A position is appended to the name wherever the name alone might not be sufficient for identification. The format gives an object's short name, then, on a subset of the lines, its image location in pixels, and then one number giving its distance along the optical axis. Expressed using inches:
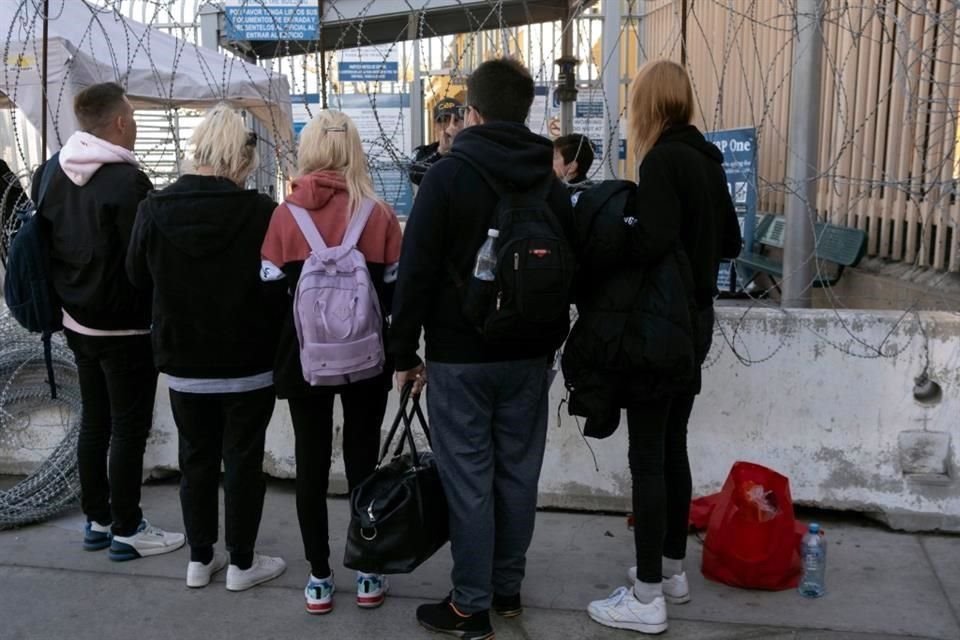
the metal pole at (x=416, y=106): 335.6
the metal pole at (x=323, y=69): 167.0
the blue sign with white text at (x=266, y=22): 257.4
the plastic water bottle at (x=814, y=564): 135.0
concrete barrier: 155.3
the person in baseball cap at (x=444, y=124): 220.5
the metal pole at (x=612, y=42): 268.4
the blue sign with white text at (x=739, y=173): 322.3
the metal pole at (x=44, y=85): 167.2
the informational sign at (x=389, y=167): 171.0
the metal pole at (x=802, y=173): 168.1
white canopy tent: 259.6
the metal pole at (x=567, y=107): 333.3
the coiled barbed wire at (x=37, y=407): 165.6
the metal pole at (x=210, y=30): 367.1
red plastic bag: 135.0
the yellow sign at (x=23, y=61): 253.7
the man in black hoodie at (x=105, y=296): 137.3
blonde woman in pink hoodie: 120.9
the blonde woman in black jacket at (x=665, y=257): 114.9
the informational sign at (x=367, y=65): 369.4
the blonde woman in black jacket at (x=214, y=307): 124.9
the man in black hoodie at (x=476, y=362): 111.2
